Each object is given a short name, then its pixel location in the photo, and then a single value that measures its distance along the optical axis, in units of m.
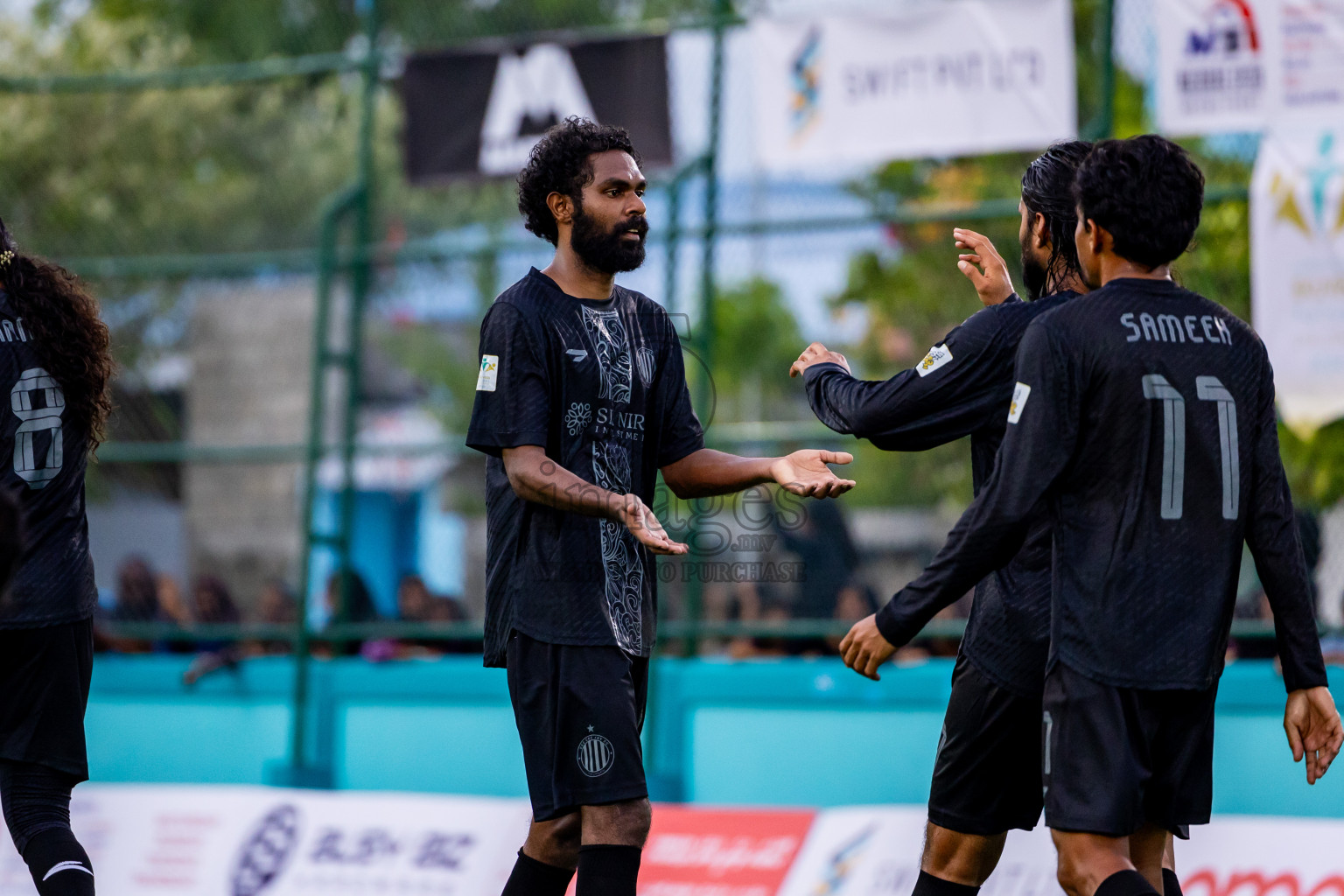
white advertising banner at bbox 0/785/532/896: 12.68
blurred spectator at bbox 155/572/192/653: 17.80
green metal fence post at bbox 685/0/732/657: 14.88
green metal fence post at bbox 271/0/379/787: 15.85
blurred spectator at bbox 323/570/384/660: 16.39
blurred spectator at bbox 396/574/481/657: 16.50
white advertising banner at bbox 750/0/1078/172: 14.13
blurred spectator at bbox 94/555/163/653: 17.66
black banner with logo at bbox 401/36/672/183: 15.52
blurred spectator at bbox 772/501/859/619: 14.95
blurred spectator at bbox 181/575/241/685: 17.56
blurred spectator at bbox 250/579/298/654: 19.03
